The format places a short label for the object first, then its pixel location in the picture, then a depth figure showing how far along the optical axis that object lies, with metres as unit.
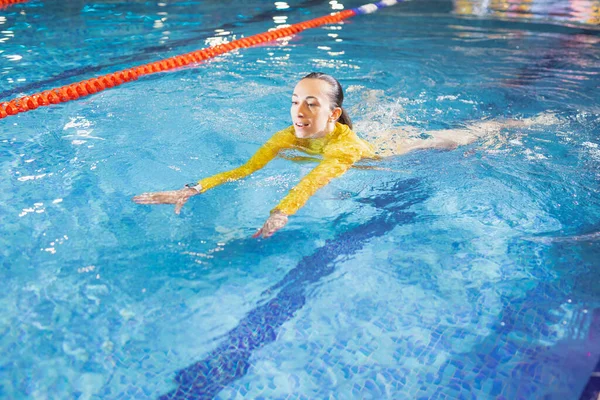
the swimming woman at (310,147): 2.64
